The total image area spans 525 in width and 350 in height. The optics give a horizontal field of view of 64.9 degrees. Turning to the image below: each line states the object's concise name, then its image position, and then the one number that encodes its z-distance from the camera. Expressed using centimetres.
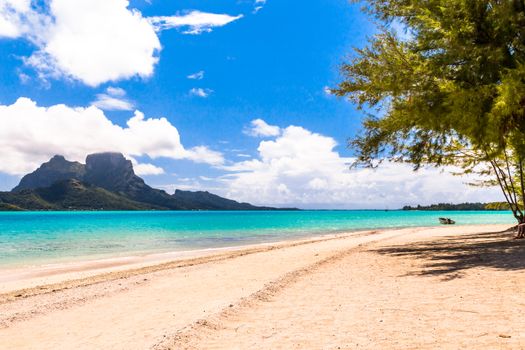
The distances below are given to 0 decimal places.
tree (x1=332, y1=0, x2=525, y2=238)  1380
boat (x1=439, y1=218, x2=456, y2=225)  6931
